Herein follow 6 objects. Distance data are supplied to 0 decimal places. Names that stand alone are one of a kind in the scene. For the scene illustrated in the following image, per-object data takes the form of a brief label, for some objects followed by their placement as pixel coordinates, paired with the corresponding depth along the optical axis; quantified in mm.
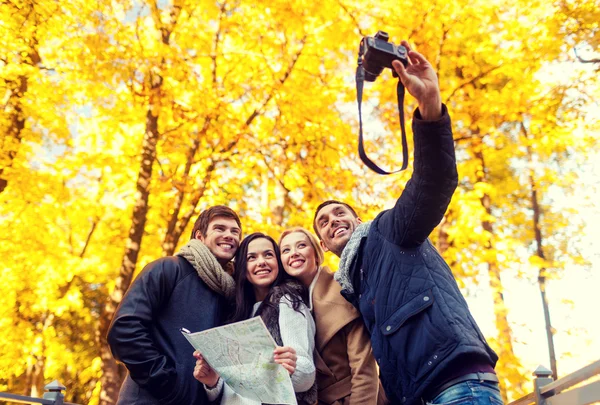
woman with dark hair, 2148
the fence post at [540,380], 2899
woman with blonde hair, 2273
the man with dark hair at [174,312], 2371
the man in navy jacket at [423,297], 1702
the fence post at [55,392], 3846
